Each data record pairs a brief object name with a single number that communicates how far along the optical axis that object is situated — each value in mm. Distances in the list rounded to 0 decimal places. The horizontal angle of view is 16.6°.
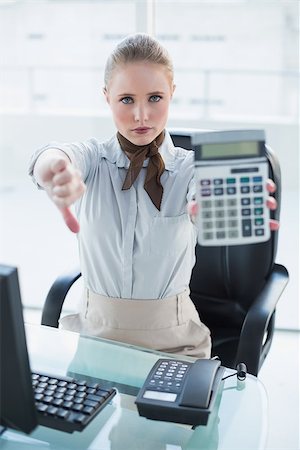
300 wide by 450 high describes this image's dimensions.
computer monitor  1428
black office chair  2150
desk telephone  1667
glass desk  1691
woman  1970
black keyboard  1640
